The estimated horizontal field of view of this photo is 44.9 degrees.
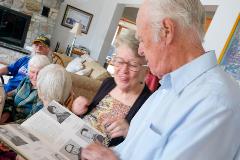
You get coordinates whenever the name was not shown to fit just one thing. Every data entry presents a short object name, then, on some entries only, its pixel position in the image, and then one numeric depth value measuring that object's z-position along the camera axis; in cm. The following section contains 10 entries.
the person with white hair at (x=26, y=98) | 190
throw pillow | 499
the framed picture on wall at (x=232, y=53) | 293
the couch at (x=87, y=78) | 315
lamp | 639
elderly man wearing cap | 286
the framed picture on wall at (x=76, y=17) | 707
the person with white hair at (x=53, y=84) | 155
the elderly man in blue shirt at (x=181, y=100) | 64
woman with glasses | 153
